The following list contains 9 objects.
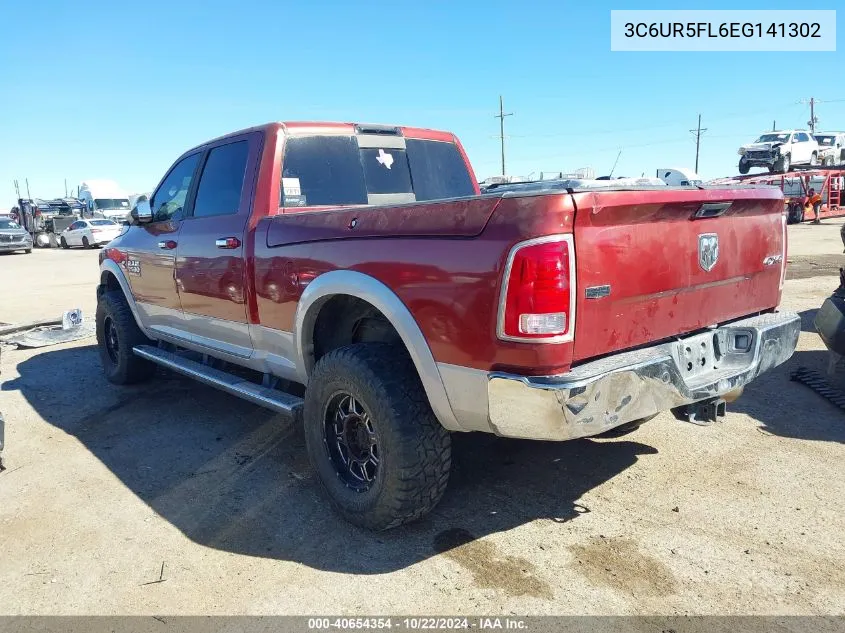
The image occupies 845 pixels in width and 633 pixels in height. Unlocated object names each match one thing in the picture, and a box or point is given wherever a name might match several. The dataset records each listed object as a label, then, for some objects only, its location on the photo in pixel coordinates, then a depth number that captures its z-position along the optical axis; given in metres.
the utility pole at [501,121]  49.84
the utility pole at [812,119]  78.75
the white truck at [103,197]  36.44
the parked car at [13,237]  26.55
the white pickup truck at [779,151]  24.72
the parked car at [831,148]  27.50
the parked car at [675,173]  15.29
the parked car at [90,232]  27.97
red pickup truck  2.39
